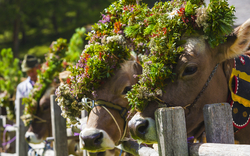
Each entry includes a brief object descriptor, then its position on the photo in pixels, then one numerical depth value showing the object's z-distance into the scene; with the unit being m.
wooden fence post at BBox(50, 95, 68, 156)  8.19
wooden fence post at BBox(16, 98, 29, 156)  10.72
